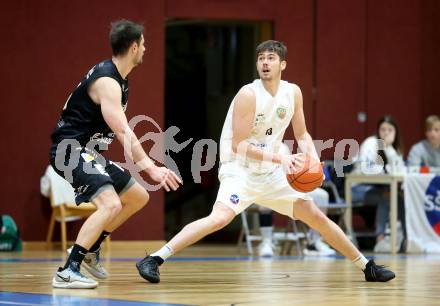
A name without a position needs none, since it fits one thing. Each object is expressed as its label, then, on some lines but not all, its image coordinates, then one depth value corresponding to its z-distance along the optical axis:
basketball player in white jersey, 12.30
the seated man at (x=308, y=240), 20.48
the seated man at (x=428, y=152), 22.34
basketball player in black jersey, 10.87
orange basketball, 11.90
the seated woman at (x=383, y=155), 21.67
